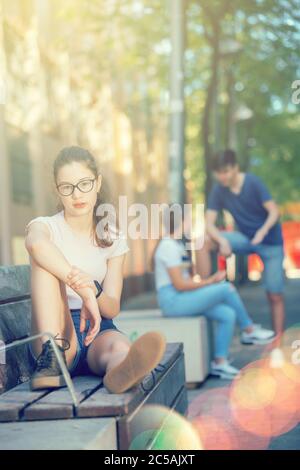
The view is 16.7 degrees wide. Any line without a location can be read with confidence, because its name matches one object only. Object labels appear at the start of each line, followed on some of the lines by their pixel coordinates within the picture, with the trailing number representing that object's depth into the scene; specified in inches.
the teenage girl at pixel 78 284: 158.7
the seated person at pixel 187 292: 319.3
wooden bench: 130.9
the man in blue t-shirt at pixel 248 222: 368.5
